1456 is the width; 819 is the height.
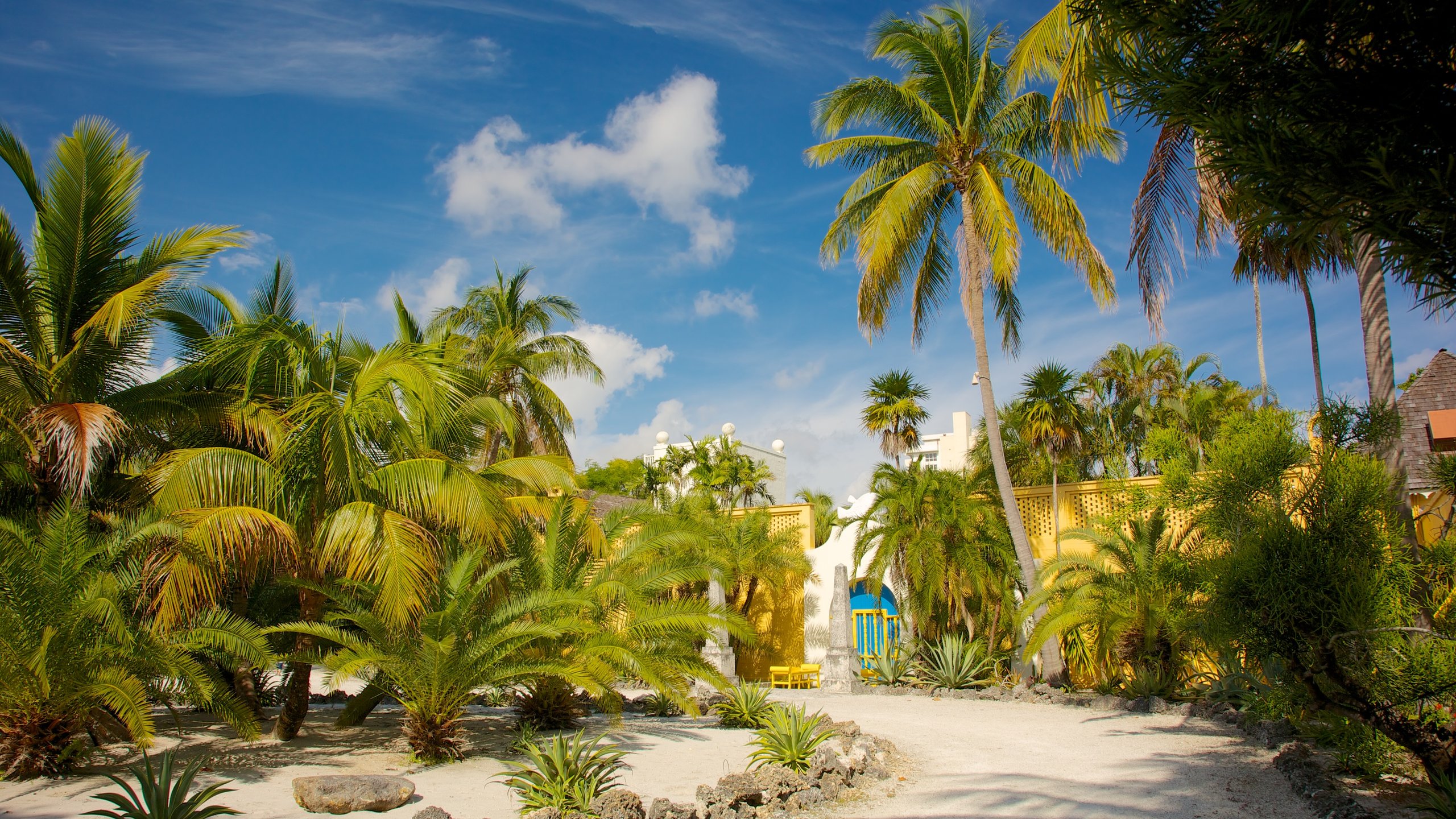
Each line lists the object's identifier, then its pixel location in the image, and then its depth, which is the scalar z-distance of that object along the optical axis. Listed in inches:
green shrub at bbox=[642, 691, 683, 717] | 484.1
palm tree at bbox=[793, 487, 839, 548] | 850.1
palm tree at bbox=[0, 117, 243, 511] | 333.1
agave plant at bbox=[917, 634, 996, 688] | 586.6
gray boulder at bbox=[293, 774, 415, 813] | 247.9
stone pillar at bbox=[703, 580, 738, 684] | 659.4
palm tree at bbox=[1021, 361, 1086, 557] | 600.4
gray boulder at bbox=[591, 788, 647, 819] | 229.8
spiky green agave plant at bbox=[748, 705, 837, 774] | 298.4
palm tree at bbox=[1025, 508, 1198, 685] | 485.4
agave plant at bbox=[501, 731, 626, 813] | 244.7
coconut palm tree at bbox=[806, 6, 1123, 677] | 559.5
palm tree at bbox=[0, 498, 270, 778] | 266.1
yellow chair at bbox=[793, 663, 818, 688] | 692.1
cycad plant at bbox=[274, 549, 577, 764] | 313.6
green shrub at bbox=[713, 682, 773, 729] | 429.1
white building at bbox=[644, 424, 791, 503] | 1699.4
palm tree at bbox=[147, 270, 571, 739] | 316.8
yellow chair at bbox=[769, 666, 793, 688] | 683.3
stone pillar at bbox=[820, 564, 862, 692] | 629.3
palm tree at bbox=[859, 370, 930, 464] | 923.4
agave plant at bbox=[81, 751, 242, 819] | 203.6
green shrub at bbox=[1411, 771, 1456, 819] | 199.8
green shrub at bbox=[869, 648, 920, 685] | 620.4
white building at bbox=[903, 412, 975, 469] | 2048.5
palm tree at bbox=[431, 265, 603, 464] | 773.9
